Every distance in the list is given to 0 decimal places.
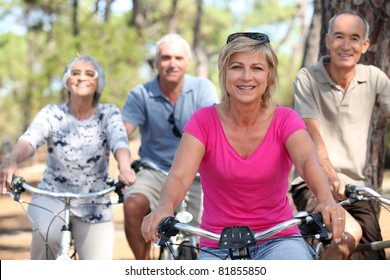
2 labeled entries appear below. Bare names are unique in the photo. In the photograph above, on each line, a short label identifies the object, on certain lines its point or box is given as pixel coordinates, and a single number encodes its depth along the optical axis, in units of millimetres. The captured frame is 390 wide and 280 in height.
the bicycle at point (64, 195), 9123
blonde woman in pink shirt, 7295
